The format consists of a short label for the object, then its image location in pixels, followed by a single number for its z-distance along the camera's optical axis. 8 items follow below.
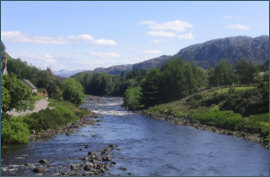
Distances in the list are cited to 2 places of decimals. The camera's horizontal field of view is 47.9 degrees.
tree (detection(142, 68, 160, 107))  117.88
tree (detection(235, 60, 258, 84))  115.94
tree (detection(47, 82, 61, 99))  121.31
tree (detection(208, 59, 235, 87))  123.79
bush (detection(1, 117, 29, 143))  43.53
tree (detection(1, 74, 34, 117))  49.03
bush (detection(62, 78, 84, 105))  100.31
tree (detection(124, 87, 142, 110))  121.12
